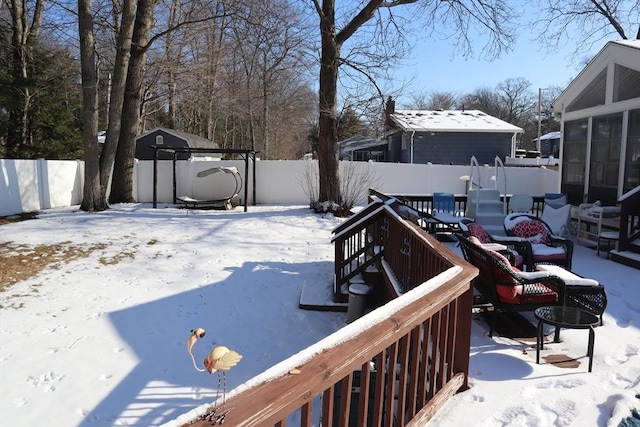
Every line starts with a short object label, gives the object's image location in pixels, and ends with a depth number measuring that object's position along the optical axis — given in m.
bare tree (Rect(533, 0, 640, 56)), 16.98
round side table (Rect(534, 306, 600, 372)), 3.23
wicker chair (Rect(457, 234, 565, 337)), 3.77
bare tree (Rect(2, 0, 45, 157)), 15.23
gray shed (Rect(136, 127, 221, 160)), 20.23
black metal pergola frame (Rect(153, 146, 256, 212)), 13.06
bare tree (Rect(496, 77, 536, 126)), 57.72
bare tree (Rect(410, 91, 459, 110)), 53.26
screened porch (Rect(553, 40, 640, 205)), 8.12
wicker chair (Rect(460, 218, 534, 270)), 5.54
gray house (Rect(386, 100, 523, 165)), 23.05
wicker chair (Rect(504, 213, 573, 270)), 5.57
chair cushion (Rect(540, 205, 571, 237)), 8.05
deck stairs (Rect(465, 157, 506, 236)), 8.60
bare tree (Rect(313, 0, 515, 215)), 12.13
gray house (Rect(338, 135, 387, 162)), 28.84
